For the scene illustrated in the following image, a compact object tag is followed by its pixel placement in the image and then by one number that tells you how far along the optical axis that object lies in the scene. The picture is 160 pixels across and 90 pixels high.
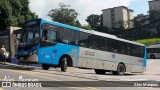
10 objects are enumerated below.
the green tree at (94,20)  145.88
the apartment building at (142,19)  121.73
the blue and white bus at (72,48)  19.67
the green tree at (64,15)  102.69
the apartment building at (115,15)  138.00
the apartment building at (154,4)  143.12
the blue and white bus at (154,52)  64.56
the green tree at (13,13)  36.19
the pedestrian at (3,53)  25.54
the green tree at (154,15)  115.74
